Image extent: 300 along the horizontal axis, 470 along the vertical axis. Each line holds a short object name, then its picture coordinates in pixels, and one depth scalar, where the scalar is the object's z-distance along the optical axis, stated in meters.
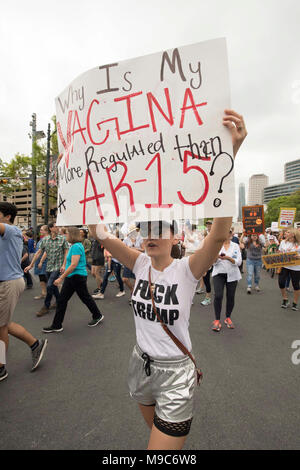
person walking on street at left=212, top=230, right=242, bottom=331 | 4.34
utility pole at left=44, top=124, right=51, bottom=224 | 15.16
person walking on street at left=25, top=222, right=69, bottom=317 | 5.29
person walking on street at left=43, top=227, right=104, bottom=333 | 4.22
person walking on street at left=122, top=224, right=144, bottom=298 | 7.06
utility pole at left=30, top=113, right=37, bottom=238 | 17.22
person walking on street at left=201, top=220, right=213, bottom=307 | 5.96
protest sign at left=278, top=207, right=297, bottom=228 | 12.23
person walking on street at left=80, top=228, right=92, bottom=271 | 8.80
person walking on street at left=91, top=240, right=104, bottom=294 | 6.97
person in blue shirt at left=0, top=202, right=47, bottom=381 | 2.82
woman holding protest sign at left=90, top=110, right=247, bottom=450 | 1.32
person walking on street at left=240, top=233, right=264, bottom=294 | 7.29
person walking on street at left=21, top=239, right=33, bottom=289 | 7.26
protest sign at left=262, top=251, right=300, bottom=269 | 5.64
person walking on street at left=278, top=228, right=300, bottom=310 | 5.60
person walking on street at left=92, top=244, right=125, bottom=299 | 6.53
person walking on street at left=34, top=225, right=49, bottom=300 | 5.94
